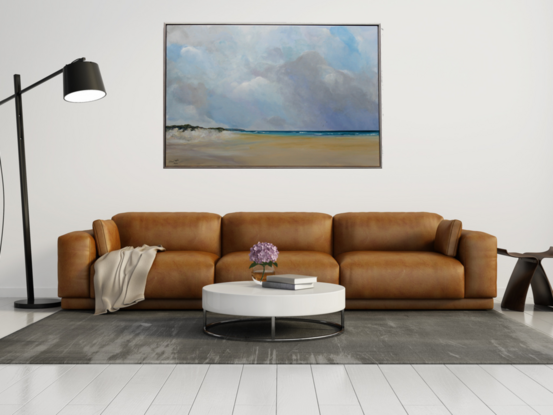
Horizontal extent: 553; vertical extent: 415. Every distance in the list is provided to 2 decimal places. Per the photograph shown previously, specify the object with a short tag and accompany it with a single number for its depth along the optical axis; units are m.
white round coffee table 3.05
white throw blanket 4.00
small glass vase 3.40
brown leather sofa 4.07
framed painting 5.15
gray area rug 2.69
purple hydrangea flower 3.22
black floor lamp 4.14
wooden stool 4.16
